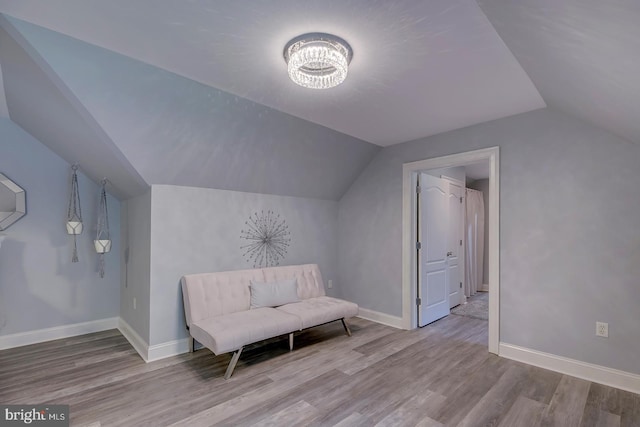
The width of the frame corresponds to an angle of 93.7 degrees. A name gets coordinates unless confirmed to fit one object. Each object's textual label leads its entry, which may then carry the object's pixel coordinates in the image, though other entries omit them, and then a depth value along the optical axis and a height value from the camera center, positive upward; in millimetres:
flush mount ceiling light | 1724 +970
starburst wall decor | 3592 -245
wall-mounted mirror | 3115 +168
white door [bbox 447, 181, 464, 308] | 4709 -396
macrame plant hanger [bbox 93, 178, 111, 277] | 3557 -56
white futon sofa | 2613 -955
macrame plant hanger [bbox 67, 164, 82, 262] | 3480 +136
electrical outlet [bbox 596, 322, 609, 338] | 2449 -894
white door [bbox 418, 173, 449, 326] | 3879 -393
